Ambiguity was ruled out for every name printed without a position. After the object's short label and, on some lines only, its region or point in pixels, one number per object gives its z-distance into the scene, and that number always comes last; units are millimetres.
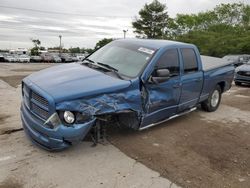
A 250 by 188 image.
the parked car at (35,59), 34713
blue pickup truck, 2826
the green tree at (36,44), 64143
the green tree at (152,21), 39185
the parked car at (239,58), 15453
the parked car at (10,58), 30961
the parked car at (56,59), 34941
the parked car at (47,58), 34754
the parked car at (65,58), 35799
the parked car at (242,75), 9582
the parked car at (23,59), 31529
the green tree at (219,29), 26629
